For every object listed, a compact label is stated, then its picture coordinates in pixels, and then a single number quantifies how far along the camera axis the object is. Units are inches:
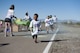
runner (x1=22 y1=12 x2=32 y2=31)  352.8
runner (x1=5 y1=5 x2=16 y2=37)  234.0
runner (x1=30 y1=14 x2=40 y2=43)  191.5
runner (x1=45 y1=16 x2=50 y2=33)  349.1
